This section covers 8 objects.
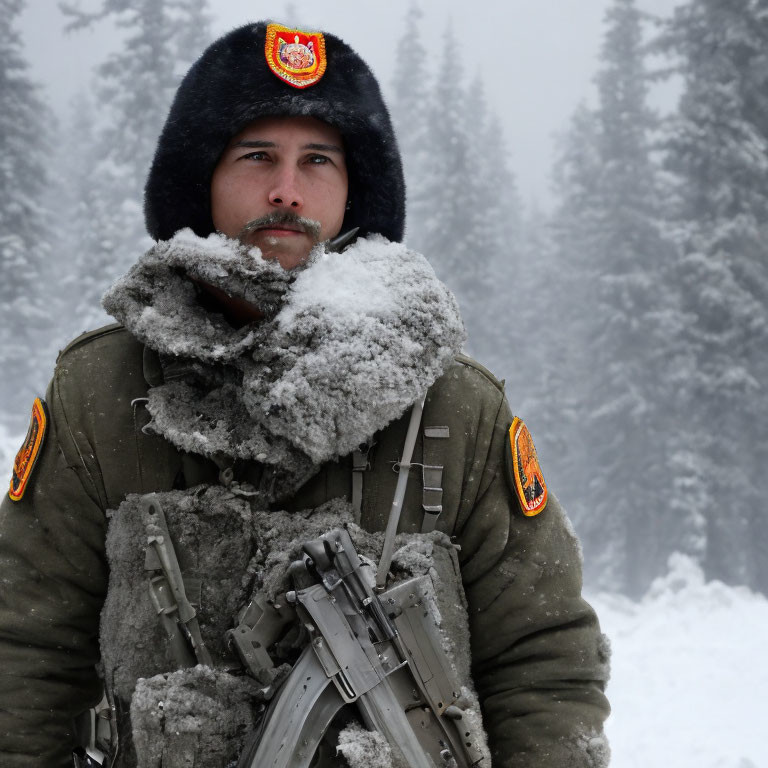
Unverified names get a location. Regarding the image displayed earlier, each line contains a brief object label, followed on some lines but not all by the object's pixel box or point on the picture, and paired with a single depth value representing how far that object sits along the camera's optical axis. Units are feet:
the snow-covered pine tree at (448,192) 92.73
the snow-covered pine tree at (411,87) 111.55
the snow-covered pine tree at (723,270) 61.93
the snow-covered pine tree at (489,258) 93.40
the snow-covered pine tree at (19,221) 83.64
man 7.14
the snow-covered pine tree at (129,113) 75.36
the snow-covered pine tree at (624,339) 72.64
